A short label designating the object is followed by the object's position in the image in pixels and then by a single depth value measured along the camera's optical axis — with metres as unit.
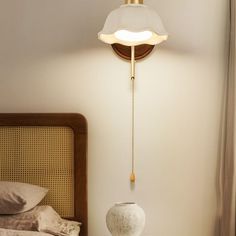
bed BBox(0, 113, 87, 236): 2.43
